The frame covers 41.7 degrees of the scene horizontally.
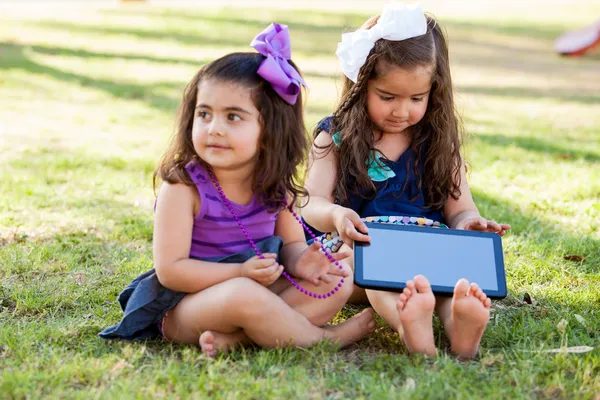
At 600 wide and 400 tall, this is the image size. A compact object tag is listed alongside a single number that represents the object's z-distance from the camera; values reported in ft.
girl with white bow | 10.19
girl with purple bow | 8.61
